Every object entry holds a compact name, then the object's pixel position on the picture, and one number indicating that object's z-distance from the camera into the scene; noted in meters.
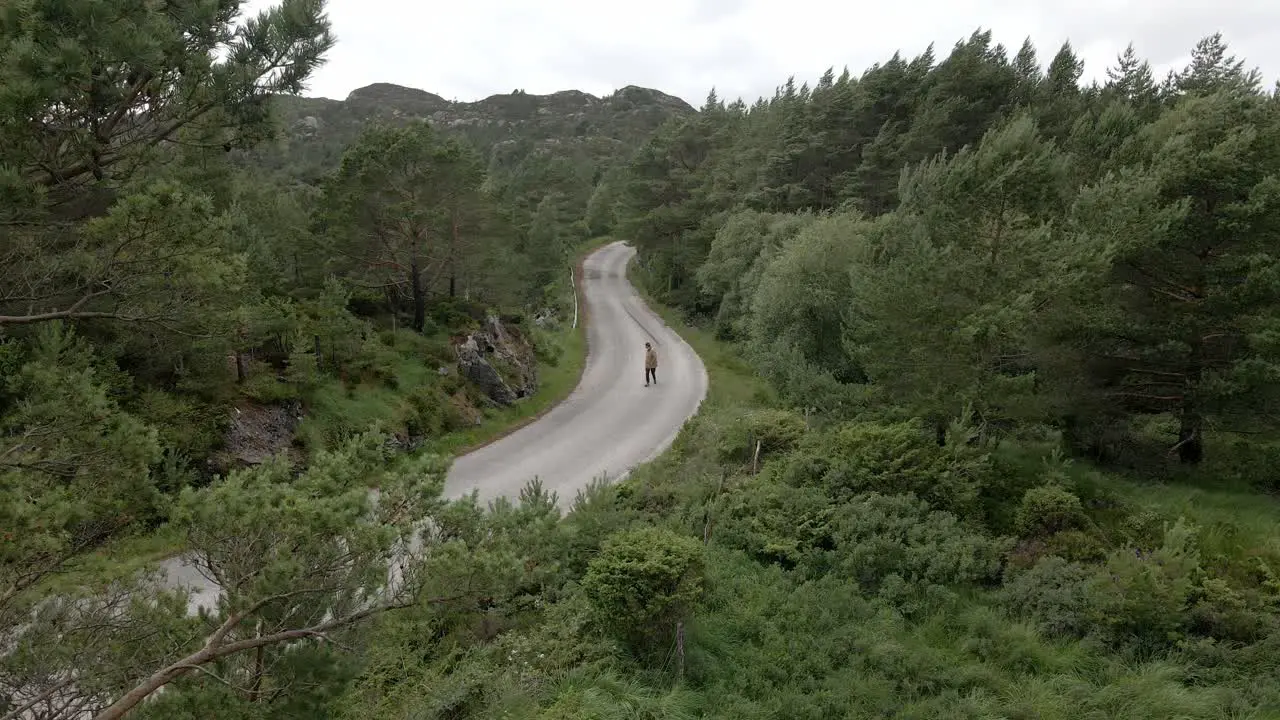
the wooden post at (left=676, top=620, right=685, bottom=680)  8.91
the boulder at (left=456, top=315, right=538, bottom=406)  21.22
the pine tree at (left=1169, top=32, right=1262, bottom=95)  27.91
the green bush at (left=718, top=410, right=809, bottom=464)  16.34
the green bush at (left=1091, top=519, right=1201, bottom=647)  9.30
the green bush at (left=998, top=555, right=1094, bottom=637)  9.80
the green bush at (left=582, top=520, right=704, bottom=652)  9.07
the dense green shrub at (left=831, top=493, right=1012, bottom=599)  10.97
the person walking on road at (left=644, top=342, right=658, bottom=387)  26.12
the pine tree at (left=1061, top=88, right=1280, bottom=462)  12.03
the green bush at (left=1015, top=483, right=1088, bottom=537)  11.47
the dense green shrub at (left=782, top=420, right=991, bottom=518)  12.63
